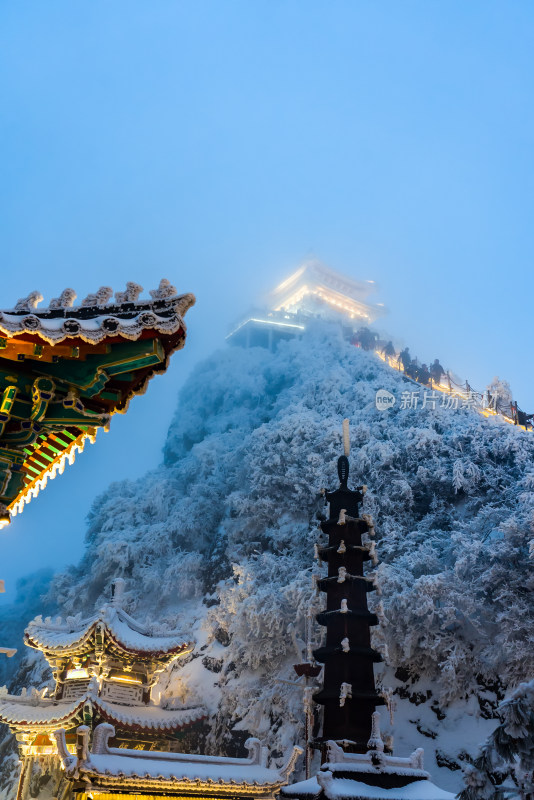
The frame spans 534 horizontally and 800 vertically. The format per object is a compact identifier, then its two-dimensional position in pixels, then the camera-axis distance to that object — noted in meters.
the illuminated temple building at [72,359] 5.94
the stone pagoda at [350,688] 9.41
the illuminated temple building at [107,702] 14.01
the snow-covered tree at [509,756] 4.25
